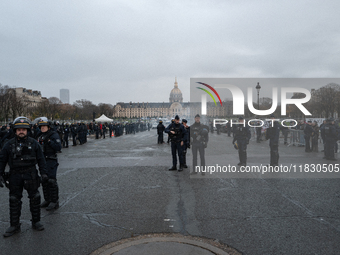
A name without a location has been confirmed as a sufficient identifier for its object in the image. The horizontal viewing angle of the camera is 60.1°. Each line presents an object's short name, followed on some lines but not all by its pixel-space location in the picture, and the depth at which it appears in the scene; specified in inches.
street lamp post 1169.4
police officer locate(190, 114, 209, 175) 359.3
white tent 1609.0
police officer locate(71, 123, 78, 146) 843.4
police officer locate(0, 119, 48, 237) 180.1
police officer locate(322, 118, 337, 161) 473.0
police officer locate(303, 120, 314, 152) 601.3
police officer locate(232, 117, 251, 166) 402.3
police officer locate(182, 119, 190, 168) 407.8
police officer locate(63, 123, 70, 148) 770.2
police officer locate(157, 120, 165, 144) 876.2
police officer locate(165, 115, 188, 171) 377.4
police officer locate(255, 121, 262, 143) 879.2
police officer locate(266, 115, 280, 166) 394.9
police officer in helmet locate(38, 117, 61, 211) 224.1
